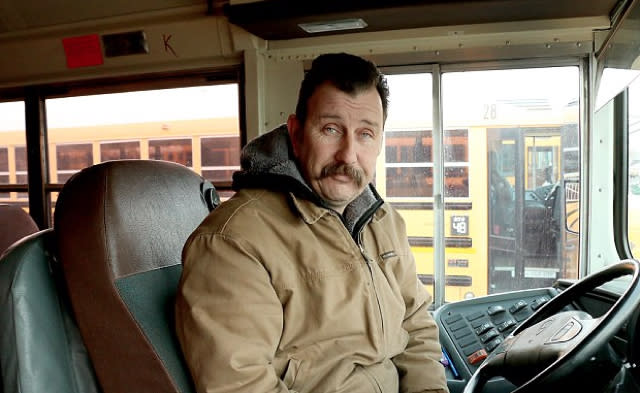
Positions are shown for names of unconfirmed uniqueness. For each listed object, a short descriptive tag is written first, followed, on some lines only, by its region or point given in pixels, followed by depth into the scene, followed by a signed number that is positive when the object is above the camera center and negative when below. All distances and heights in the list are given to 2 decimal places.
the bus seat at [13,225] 2.54 -0.20
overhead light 2.66 +0.81
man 1.18 -0.23
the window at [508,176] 2.86 +0.00
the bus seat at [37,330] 1.16 -0.34
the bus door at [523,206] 2.89 -0.17
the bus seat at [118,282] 1.18 -0.24
